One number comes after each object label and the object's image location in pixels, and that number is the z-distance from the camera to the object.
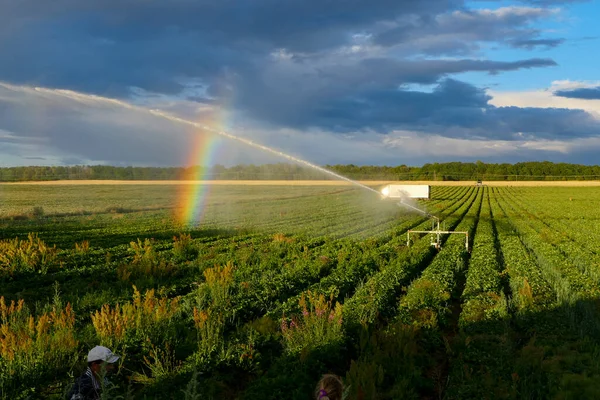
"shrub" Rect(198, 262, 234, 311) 12.32
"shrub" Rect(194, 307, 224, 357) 9.02
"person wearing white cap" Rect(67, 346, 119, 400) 6.35
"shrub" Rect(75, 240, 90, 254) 20.89
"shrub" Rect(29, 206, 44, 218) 44.32
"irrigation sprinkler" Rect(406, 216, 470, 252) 23.48
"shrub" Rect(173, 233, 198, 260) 21.56
